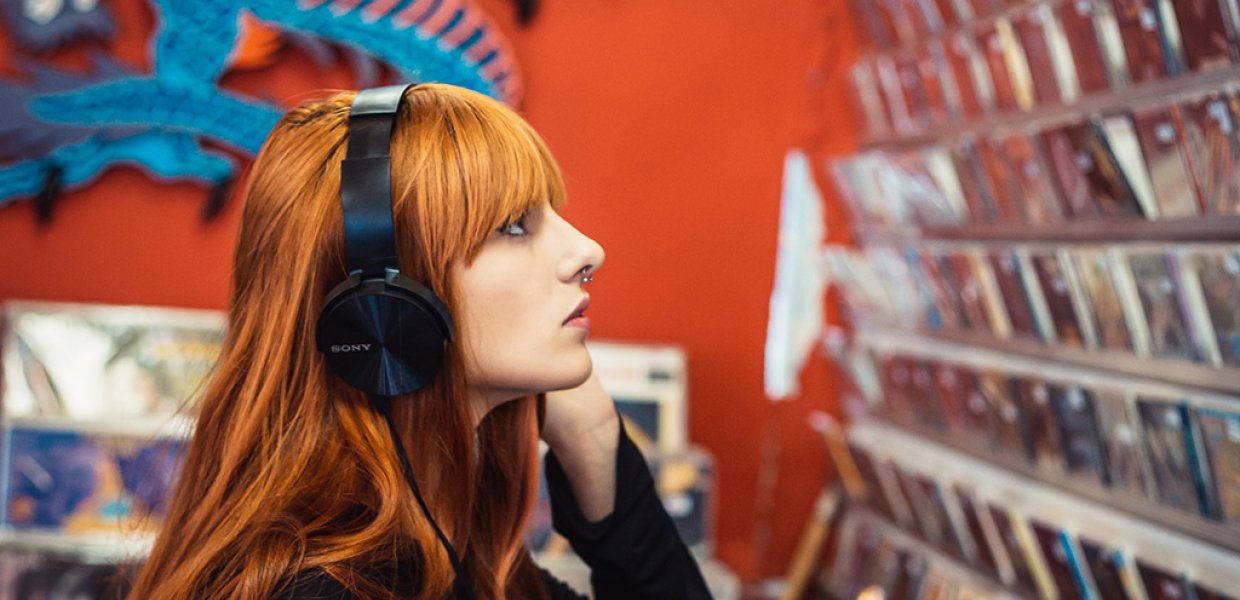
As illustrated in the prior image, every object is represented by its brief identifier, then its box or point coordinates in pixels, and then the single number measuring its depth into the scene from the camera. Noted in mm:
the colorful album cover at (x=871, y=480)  2457
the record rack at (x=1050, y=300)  1445
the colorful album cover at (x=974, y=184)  2002
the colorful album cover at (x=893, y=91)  2497
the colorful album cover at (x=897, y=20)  2453
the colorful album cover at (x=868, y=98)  2641
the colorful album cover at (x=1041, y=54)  1779
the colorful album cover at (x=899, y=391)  2377
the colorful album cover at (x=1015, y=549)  1841
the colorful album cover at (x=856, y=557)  2549
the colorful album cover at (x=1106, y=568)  1576
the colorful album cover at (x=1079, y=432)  1706
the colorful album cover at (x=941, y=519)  2109
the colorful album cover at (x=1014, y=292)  1867
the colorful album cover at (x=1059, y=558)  1698
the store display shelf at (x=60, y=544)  2207
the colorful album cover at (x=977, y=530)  1973
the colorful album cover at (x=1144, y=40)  1484
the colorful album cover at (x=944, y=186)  2117
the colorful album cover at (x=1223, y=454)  1375
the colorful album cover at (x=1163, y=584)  1448
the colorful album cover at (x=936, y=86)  2225
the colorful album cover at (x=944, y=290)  2141
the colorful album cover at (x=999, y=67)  1948
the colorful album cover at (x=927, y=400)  2250
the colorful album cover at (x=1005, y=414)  1926
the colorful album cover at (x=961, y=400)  2076
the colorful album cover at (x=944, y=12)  2176
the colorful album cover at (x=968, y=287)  2027
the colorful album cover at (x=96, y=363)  2381
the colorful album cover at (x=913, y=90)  2369
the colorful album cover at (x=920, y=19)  2309
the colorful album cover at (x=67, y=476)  2254
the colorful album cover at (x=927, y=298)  2236
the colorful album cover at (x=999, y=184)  1919
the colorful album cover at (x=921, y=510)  2201
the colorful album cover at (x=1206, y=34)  1348
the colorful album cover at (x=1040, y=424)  1817
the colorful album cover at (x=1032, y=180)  1795
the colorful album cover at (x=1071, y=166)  1655
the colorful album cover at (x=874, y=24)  2609
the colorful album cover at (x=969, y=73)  2057
